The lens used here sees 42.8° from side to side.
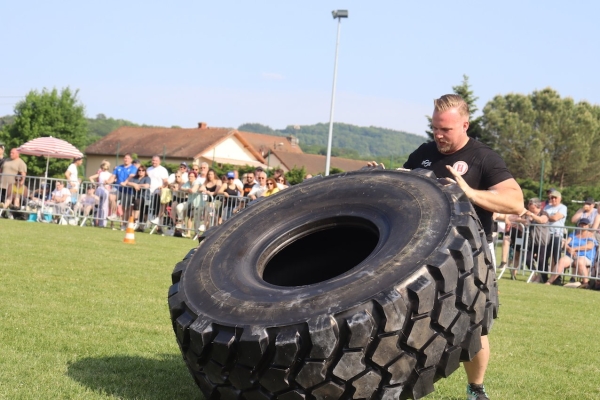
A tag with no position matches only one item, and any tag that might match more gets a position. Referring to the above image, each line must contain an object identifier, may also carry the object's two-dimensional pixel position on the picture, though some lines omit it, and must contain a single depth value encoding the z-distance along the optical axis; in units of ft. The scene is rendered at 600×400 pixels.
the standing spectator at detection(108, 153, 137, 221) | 64.08
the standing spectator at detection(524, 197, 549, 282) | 50.19
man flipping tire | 14.92
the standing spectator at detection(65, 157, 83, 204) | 66.18
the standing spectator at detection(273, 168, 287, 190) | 58.22
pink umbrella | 78.74
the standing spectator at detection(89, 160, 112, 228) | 64.90
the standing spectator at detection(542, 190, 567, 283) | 49.42
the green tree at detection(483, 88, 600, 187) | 199.21
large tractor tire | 11.25
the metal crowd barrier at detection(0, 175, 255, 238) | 60.34
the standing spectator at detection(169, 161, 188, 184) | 63.57
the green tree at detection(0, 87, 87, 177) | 240.53
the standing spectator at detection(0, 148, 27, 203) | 66.49
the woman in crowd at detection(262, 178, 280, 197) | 56.08
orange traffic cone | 47.93
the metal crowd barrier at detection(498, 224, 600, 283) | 48.57
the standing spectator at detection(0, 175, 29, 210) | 66.59
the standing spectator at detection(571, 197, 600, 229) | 49.85
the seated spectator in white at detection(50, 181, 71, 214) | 66.08
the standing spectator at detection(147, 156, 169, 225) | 62.90
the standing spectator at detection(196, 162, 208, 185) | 61.69
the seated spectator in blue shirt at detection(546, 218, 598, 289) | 48.16
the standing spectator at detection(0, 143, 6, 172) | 68.02
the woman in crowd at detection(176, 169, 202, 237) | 60.80
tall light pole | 114.21
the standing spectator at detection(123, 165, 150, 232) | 63.16
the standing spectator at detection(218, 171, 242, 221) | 59.06
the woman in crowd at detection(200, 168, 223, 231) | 59.72
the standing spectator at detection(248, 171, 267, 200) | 59.11
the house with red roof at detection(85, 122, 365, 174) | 269.03
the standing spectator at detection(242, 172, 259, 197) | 61.03
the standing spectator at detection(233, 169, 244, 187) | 60.70
